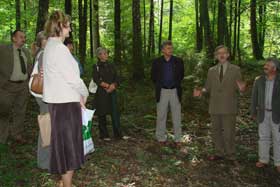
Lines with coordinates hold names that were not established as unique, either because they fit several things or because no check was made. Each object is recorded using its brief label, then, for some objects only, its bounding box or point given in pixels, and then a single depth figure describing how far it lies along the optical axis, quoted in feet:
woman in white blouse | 10.32
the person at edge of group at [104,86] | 18.01
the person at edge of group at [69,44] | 14.24
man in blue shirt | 18.36
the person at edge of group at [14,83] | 17.47
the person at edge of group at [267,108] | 16.45
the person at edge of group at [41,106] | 11.57
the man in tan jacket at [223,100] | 17.04
